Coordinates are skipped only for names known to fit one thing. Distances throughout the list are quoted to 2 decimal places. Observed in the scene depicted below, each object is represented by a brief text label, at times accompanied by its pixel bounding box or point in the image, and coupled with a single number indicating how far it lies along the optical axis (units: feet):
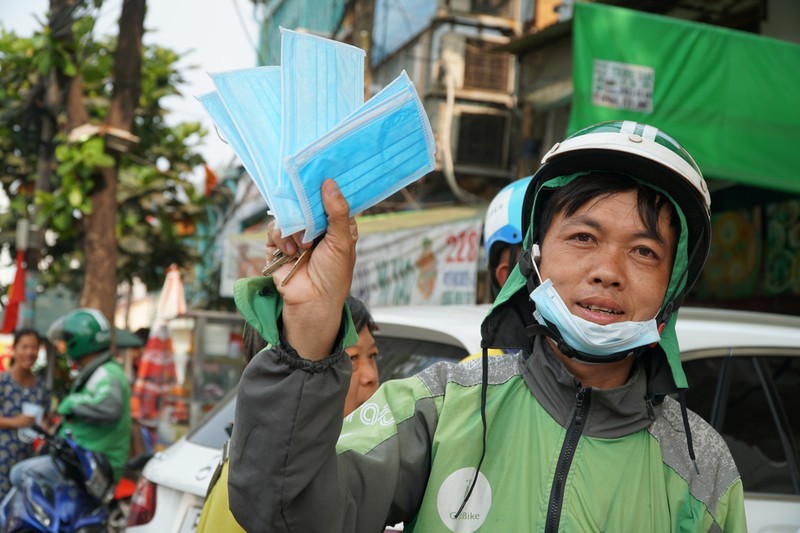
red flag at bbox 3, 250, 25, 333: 42.63
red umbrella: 38.81
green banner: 22.26
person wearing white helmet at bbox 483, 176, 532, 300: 11.55
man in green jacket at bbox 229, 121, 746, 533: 4.82
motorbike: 21.29
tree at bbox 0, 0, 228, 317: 33.19
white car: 11.81
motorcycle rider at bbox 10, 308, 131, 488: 22.31
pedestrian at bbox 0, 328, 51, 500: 26.21
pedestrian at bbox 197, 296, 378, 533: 7.34
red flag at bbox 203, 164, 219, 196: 63.63
